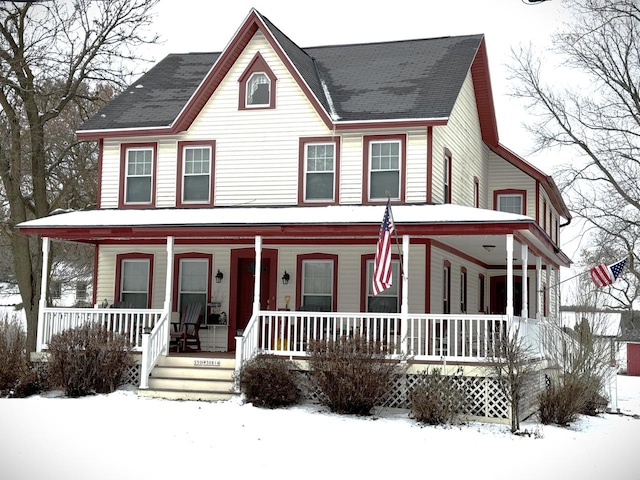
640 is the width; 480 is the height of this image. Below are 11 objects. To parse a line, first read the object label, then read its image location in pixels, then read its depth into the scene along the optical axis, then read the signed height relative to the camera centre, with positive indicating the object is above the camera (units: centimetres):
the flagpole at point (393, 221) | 1549 +176
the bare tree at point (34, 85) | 2378 +634
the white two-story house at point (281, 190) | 1814 +286
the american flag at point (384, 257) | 1548 +107
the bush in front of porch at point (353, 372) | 1520 -97
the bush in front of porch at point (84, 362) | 1681 -97
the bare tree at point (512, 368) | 1477 -83
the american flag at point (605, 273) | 2120 +120
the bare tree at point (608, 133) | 3195 +720
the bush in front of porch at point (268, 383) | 1563 -123
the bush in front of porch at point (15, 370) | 1709 -118
